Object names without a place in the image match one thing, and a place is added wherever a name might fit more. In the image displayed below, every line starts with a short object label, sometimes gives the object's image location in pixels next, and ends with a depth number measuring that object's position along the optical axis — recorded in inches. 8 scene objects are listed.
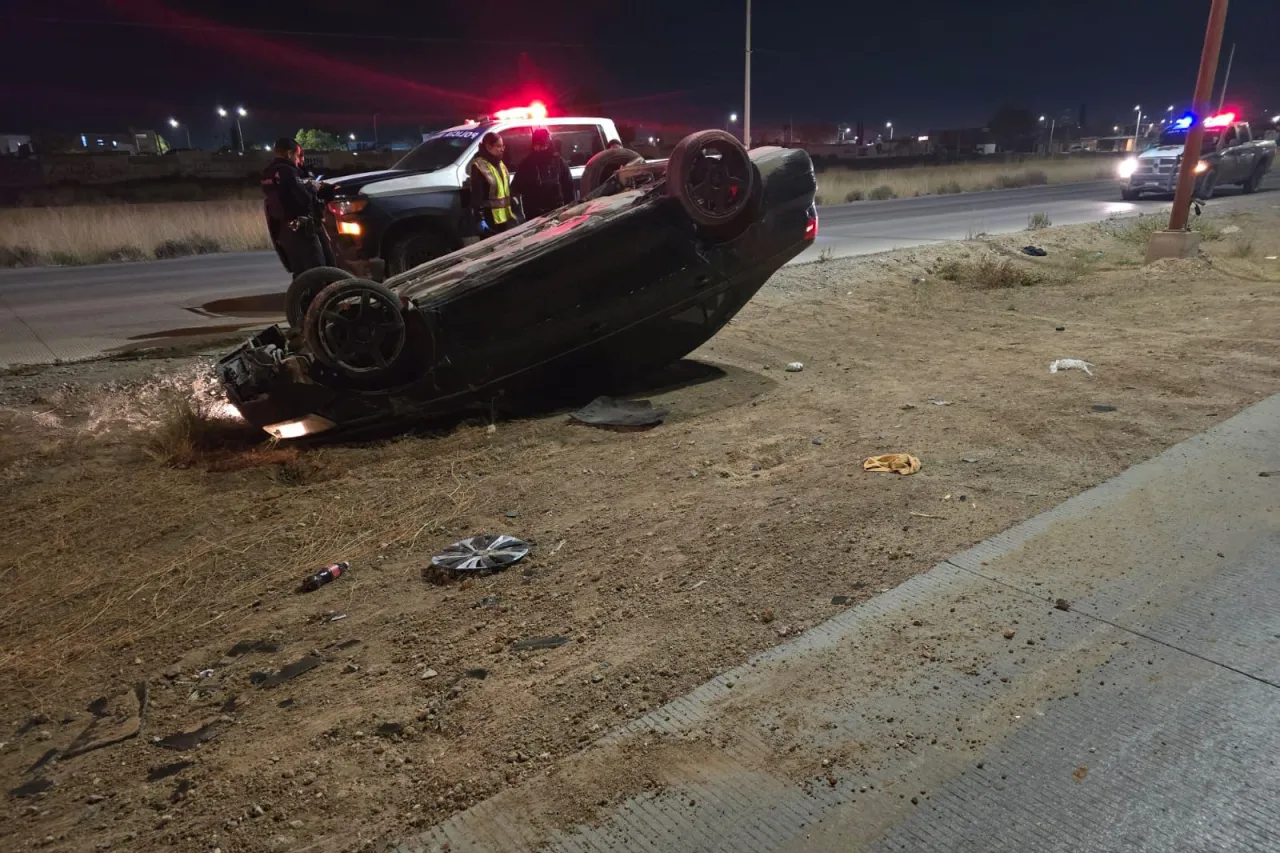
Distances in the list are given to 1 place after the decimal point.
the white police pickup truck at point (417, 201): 370.0
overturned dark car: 196.5
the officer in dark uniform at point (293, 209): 313.2
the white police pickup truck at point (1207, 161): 866.8
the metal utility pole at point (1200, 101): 424.8
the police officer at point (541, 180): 352.8
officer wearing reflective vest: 327.3
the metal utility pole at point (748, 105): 1090.7
